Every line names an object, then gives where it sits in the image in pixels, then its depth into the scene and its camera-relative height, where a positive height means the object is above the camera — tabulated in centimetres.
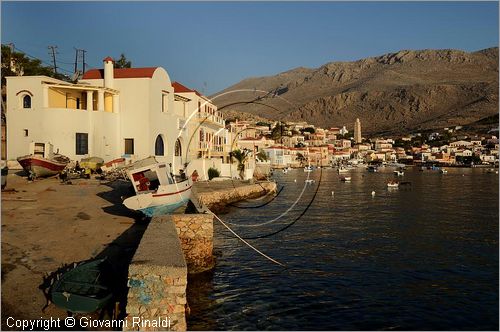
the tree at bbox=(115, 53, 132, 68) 6180 +1427
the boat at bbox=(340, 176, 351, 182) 7906 -237
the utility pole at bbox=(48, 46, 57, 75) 5841 +1451
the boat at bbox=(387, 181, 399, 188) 6215 -273
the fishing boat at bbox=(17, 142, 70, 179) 2711 +28
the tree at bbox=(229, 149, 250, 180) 5056 +92
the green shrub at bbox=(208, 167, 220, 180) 4354 -64
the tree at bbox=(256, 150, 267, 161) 8725 +200
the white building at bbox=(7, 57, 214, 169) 3139 +385
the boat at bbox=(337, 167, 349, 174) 11231 -116
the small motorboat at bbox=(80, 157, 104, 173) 3025 +28
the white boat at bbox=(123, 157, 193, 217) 1577 -84
